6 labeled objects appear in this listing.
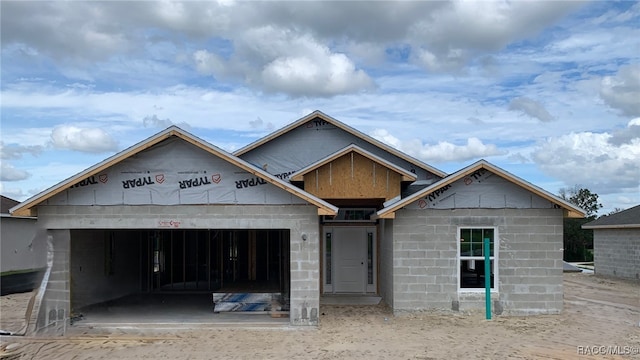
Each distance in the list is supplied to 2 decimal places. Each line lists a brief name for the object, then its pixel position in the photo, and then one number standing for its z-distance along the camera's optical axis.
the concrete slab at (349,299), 16.42
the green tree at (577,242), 43.20
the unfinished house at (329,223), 12.97
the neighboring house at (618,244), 24.73
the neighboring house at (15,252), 20.81
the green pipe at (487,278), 13.89
